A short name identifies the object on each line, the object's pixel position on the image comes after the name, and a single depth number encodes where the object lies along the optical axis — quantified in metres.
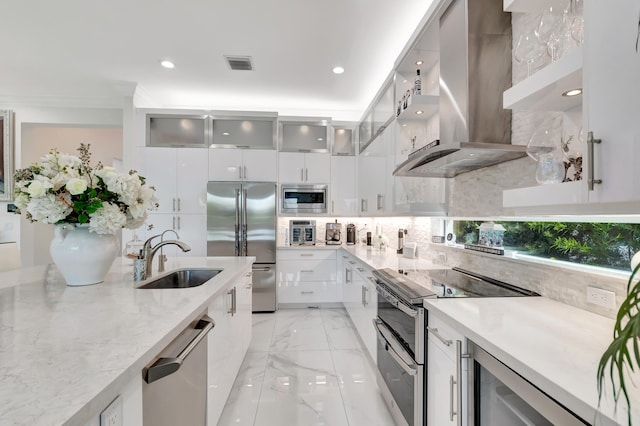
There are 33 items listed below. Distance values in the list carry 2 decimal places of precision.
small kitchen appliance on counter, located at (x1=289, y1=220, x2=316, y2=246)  4.21
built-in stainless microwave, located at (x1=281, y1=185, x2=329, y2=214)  4.11
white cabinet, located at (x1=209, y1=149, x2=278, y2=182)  3.93
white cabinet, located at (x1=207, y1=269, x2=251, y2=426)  1.50
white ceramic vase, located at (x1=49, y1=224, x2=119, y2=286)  1.38
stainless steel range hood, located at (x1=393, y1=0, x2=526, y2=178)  1.63
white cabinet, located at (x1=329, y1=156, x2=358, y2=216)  4.20
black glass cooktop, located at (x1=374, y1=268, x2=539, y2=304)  1.49
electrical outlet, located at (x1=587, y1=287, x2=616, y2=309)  1.12
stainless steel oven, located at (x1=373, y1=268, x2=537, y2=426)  1.41
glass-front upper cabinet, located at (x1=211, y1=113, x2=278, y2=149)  3.97
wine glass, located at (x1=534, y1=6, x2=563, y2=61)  1.14
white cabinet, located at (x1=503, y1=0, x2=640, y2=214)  0.73
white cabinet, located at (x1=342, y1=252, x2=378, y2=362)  2.33
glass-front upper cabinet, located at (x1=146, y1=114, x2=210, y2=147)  3.89
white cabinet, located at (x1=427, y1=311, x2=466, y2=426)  1.13
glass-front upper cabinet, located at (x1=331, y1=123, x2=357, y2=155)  4.26
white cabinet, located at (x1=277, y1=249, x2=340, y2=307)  3.96
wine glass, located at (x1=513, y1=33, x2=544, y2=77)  1.29
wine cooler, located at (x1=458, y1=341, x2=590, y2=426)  0.75
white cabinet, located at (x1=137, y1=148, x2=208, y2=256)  3.85
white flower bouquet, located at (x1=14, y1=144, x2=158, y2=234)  1.28
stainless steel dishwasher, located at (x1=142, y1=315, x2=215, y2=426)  0.89
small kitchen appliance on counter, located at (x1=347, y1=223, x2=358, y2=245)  4.25
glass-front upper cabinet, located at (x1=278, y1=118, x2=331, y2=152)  4.15
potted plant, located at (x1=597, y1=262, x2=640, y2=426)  0.38
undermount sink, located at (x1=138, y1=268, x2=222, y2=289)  1.99
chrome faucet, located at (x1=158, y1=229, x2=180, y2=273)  1.90
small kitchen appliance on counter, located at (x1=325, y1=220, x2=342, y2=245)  4.32
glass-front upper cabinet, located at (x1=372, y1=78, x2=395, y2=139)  2.75
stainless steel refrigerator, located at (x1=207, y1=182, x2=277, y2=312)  3.78
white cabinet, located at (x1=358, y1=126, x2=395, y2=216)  2.86
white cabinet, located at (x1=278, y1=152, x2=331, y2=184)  4.09
